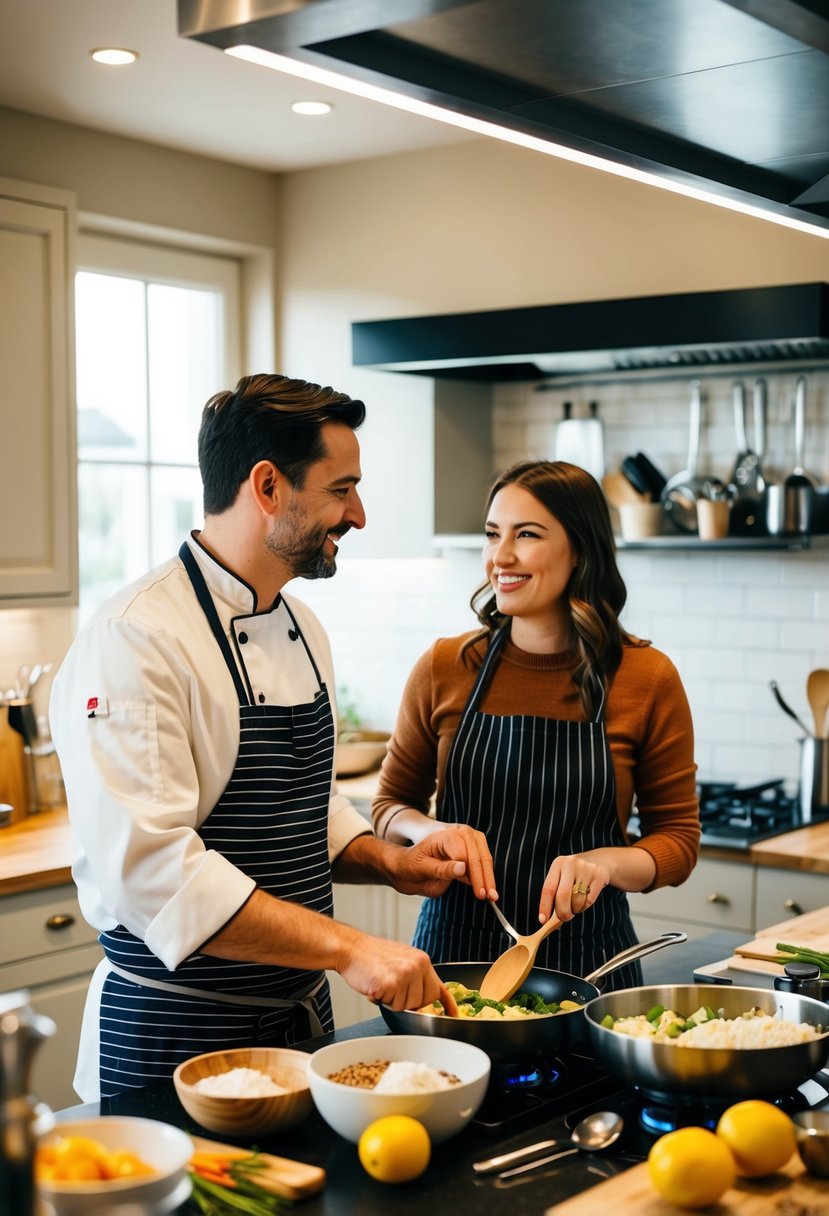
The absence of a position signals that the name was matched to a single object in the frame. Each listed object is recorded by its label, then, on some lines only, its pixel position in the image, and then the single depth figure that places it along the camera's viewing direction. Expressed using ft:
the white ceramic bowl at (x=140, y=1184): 4.25
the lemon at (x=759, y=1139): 4.99
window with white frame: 14.80
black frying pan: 5.77
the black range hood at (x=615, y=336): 11.40
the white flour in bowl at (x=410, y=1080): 5.25
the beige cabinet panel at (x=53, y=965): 10.92
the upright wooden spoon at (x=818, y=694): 12.80
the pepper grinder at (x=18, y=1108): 3.65
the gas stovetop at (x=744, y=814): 11.74
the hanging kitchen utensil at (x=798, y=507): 12.56
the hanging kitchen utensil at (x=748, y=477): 13.11
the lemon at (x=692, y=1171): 4.77
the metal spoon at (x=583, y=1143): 5.25
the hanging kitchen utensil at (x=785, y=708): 12.96
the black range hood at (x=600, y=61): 4.37
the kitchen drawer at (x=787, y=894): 11.27
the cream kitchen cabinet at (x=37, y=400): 12.26
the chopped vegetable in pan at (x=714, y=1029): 5.49
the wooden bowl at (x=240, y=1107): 5.33
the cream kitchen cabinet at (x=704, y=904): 11.66
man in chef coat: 6.08
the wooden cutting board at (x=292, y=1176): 4.94
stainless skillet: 5.34
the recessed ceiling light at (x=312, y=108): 13.02
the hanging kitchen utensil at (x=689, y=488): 13.53
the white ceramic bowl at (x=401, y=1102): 5.17
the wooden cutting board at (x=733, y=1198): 4.81
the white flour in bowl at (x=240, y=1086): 5.40
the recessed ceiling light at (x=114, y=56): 11.43
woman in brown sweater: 8.21
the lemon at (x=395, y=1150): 4.96
